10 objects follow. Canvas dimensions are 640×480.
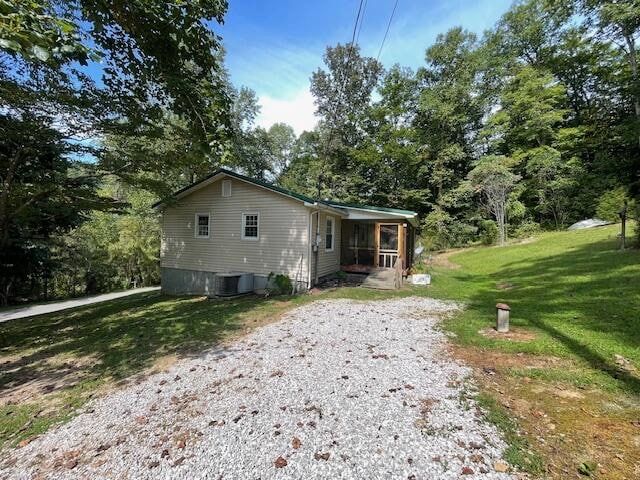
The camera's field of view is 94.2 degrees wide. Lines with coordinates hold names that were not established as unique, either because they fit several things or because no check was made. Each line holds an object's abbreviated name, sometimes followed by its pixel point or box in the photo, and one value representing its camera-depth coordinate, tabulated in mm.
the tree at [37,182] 7098
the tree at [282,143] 32972
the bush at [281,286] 9967
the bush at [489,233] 21812
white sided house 10180
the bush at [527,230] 21775
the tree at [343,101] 27558
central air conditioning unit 9922
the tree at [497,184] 20656
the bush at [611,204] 17359
